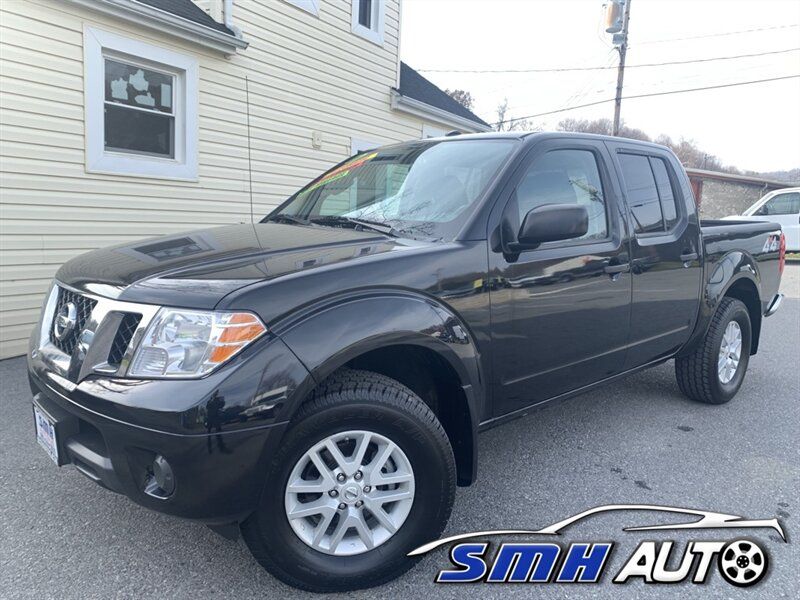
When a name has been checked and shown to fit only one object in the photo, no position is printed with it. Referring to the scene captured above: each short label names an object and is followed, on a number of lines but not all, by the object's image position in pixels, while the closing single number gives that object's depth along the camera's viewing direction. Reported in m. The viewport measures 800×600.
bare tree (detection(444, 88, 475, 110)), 37.97
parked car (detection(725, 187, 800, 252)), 16.66
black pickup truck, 1.96
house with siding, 5.52
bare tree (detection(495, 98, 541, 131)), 33.21
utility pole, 19.67
